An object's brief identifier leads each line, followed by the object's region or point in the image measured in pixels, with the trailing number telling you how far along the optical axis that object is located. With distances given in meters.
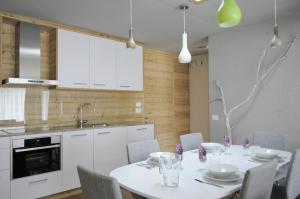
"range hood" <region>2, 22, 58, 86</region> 3.12
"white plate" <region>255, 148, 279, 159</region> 2.03
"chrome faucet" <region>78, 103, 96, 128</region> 3.80
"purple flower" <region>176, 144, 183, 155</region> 1.84
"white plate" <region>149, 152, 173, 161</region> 1.96
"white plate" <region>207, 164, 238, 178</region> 1.54
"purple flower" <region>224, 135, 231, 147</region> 2.40
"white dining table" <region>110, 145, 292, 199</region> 1.32
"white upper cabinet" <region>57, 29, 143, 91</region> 3.40
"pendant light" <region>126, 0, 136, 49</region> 2.15
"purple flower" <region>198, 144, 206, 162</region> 1.93
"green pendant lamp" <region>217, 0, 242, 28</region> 1.82
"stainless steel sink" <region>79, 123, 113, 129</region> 3.62
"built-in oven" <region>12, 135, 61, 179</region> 2.76
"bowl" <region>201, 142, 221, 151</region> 2.30
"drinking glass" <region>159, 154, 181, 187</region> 1.42
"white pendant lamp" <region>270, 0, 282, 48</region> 2.32
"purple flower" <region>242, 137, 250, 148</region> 2.39
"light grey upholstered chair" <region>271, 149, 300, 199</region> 1.71
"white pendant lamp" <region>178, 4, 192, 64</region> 2.30
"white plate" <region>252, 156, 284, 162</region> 2.02
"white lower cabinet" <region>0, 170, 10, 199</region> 2.65
